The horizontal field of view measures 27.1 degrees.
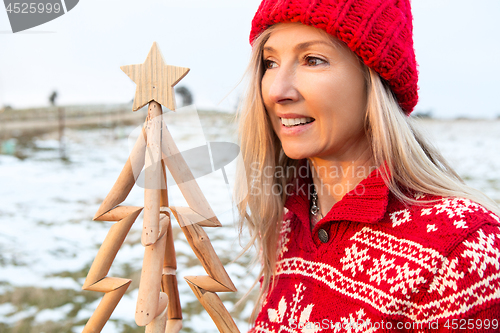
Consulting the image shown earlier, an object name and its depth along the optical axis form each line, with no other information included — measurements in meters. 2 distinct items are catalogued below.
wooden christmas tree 1.09
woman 1.12
